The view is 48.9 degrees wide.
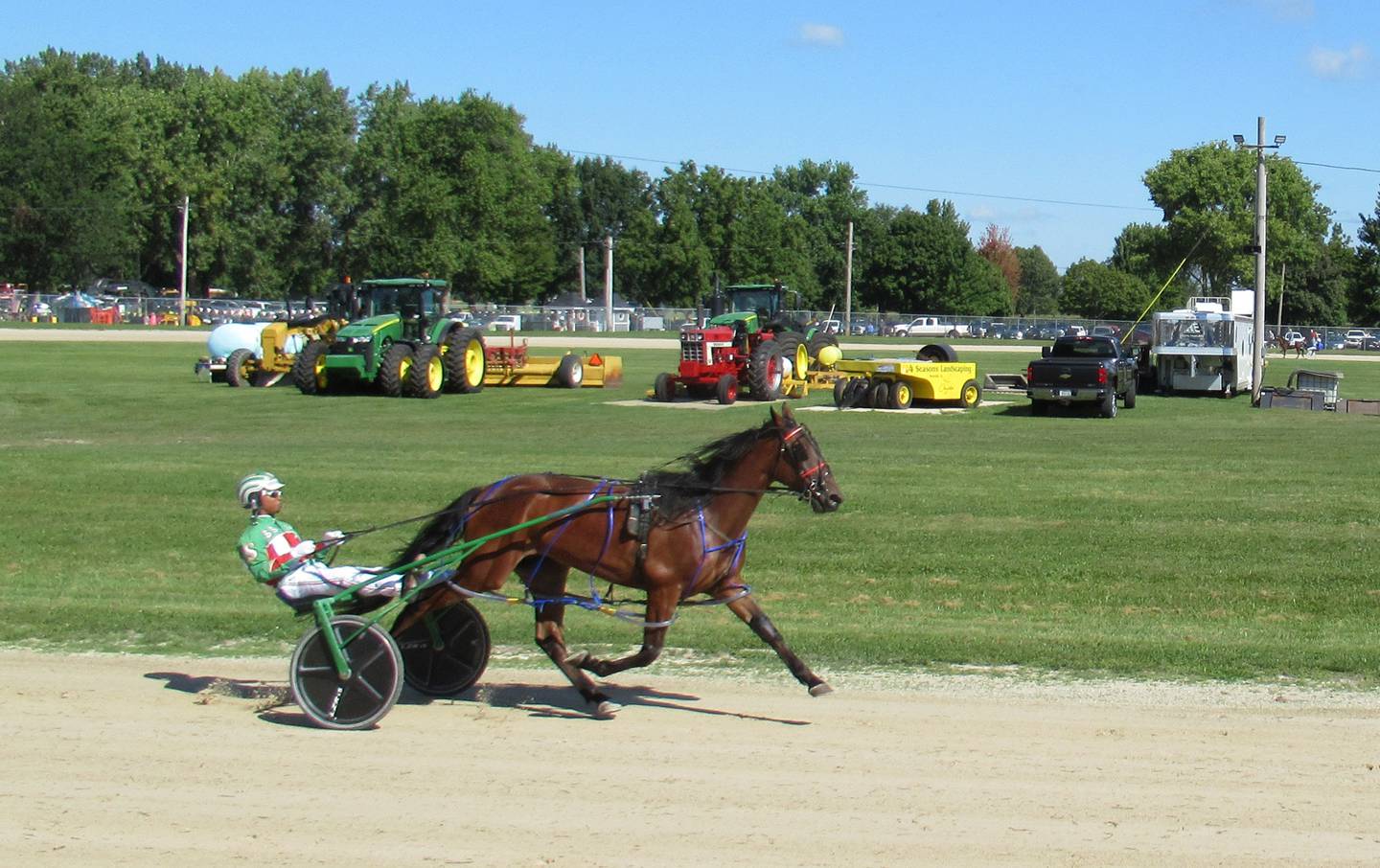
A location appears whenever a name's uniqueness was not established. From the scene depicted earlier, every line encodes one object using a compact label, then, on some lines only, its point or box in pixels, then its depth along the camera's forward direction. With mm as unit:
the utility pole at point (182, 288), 82919
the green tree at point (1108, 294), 111188
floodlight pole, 37406
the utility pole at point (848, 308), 87375
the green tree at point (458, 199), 91125
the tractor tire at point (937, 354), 34500
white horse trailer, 38938
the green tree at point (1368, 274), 111875
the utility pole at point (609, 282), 89062
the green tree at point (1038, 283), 154375
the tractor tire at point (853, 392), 32344
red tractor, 33719
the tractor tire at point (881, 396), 32250
